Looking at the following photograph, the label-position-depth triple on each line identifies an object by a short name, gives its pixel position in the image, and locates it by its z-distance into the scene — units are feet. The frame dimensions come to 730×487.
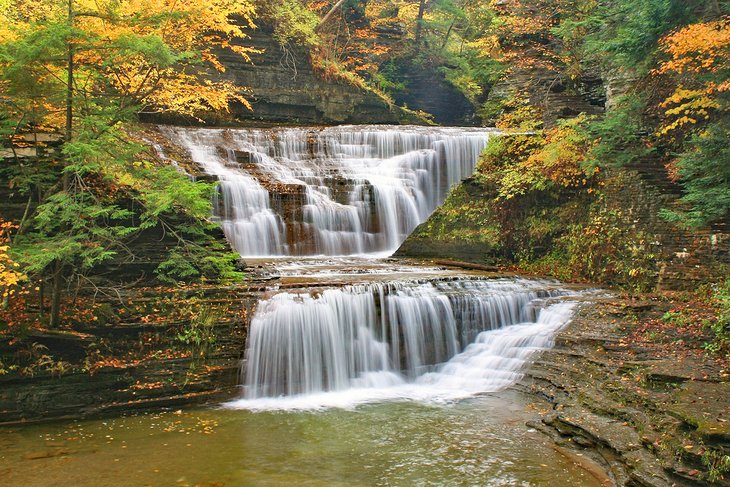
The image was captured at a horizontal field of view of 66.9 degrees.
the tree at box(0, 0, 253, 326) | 26.58
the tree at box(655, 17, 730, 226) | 32.50
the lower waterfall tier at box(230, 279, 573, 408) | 31.35
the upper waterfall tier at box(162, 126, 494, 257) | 51.21
